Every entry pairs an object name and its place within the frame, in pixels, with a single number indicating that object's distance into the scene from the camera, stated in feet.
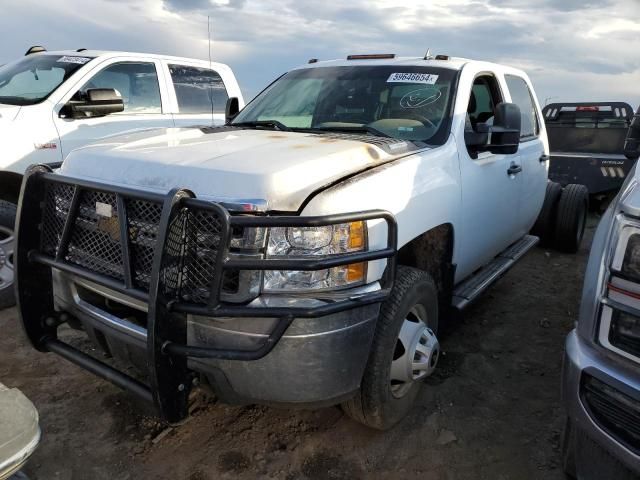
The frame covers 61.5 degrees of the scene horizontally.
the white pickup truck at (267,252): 7.00
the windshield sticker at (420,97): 11.78
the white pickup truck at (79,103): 15.08
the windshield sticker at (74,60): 17.65
